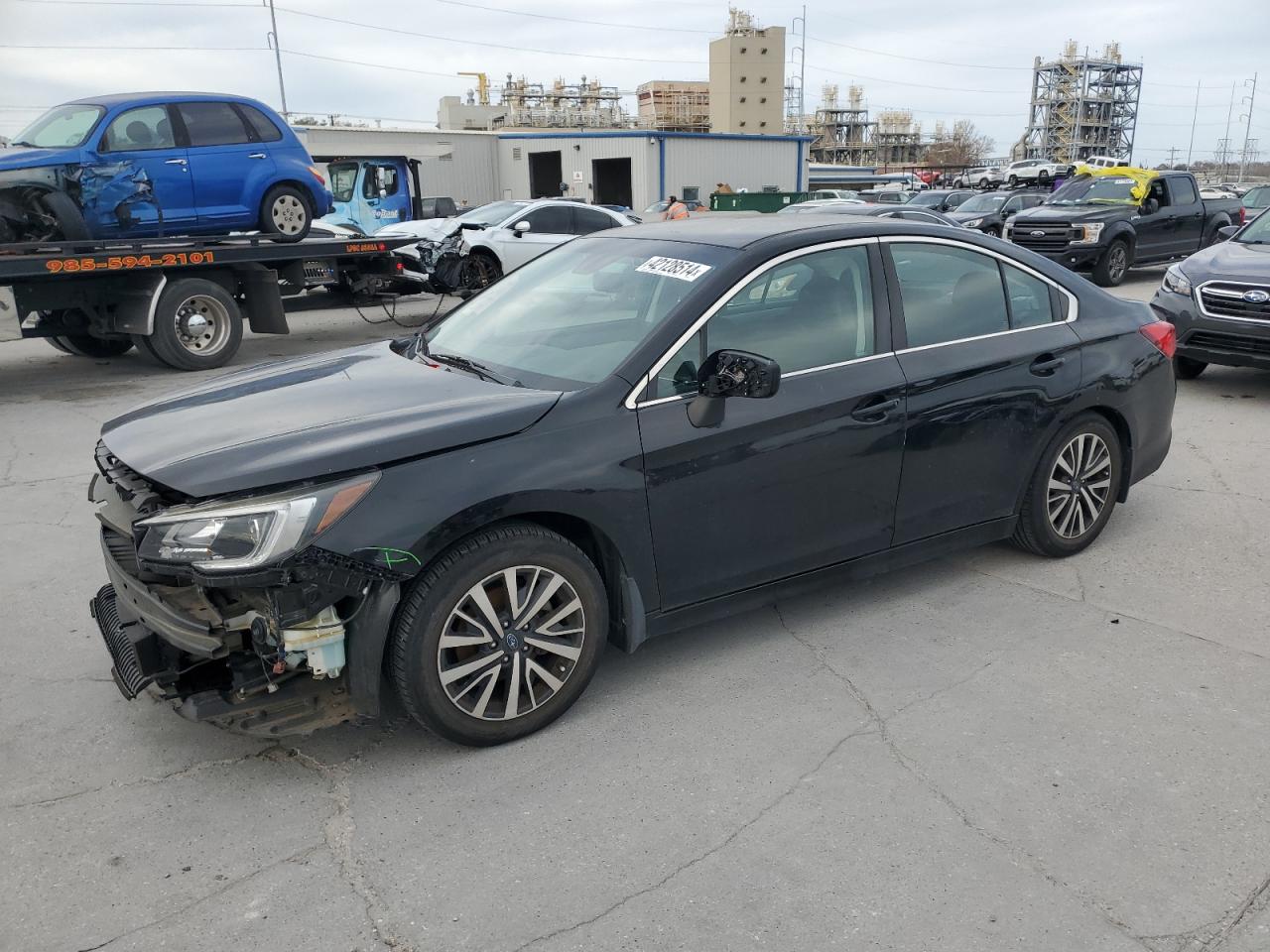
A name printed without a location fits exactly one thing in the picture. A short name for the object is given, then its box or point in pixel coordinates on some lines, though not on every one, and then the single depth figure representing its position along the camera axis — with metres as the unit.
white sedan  15.11
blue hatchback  9.82
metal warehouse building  43.19
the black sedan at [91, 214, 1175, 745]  2.97
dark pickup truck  17.47
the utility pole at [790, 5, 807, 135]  78.14
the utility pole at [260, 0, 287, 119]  45.22
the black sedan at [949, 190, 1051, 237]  24.00
